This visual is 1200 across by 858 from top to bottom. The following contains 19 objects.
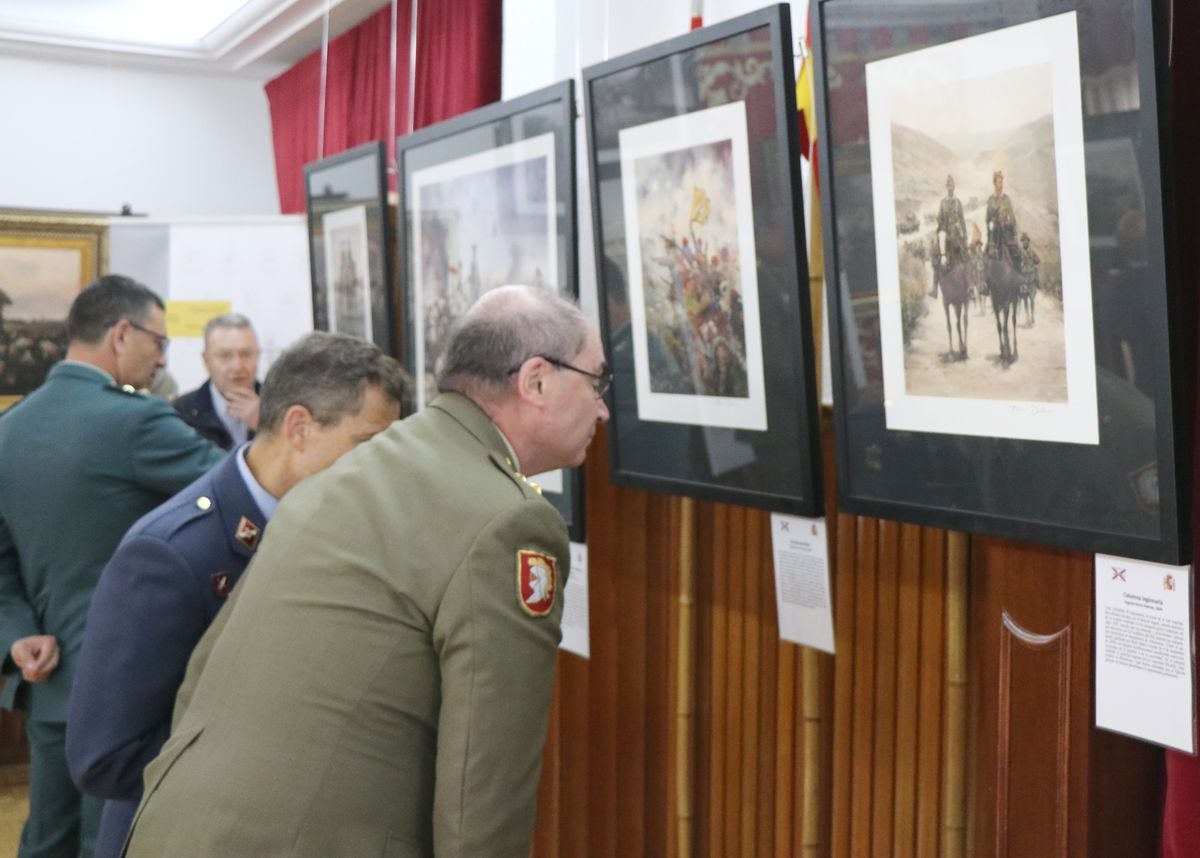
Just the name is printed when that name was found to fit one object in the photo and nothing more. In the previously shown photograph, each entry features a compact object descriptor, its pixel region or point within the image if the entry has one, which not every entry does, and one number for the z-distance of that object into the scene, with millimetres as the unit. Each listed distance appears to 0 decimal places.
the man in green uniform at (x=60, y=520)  3398
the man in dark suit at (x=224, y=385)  4805
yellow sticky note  5703
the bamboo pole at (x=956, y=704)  2146
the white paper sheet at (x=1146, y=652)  1716
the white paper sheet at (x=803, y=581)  2383
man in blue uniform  2225
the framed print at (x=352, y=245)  3816
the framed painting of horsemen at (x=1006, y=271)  1644
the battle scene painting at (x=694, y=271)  2367
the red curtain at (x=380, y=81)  5156
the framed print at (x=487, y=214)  2924
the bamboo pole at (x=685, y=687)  2803
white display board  5676
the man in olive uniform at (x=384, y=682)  1748
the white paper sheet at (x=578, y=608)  3146
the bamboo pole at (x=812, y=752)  2463
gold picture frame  6496
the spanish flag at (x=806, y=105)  2562
